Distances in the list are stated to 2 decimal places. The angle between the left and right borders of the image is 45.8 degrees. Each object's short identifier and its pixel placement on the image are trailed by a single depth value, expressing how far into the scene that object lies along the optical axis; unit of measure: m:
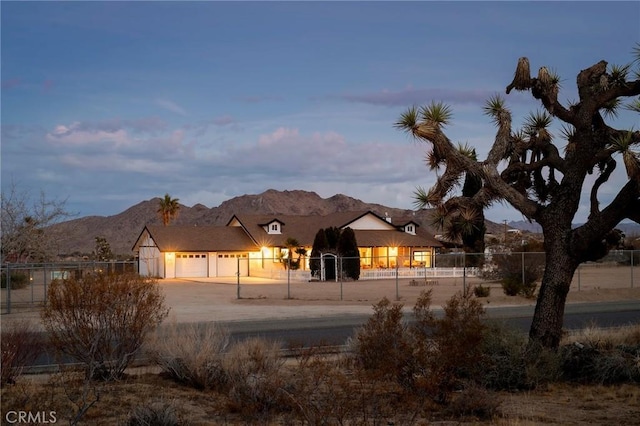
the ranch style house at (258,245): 61.44
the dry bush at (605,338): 15.19
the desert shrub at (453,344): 10.29
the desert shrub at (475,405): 10.12
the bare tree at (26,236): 31.94
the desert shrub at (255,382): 9.87
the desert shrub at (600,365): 12.88
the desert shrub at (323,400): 7.39
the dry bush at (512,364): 12.37
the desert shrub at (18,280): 44.21
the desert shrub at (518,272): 35.88
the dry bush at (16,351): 11.39
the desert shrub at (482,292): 35.66
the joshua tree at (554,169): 13.93
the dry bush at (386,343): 10.19
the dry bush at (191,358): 12.16
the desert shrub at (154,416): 9.04
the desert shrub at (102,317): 11.57
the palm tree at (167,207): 88.69
